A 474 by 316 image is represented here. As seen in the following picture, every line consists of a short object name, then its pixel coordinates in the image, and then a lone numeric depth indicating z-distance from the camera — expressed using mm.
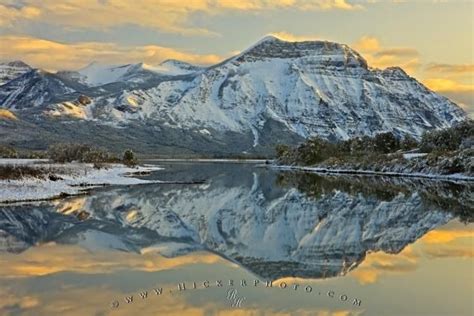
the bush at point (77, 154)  139750
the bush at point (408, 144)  159425
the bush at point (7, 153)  178225
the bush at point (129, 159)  141325
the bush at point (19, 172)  55278
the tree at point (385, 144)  164625
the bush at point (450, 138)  133750
